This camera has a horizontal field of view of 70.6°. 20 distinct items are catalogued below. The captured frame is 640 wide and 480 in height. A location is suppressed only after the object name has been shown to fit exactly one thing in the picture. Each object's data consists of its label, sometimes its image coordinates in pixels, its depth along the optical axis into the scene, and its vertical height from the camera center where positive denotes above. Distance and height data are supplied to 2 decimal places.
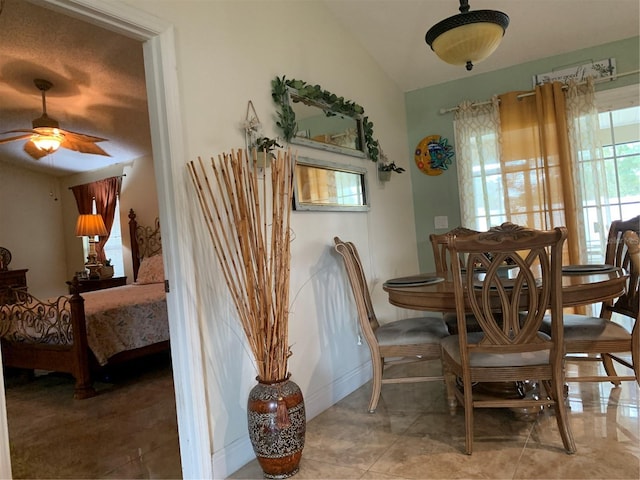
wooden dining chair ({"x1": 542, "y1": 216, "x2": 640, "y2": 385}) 2.19 -0.56
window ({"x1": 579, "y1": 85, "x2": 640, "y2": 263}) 3.35 +0.36
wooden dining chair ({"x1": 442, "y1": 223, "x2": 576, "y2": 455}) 1.87 -0.39
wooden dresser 5.92 -0.09
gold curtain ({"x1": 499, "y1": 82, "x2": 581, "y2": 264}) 3.45 +0.49
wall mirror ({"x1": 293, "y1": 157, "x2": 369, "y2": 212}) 2.69 +0.37
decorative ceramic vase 1.91 -0.76
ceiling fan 3.99 +1.30
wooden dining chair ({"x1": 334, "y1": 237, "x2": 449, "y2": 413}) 2.49 -0.56
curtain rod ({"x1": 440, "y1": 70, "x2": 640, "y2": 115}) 3.34 +1.04
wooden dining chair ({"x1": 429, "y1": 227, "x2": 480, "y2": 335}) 2.81 -0.23
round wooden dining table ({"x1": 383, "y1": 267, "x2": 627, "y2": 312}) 2.02 -0.30
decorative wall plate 4.03 +0.71
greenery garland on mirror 2.55 +0.91
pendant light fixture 2.08 +0.92
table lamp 6.05 +0.49
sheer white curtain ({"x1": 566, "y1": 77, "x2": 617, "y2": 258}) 3.38 +0.40
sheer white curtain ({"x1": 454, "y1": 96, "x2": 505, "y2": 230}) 3.76 +0.55
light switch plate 4.06 +0.10
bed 3.36 -0.53
